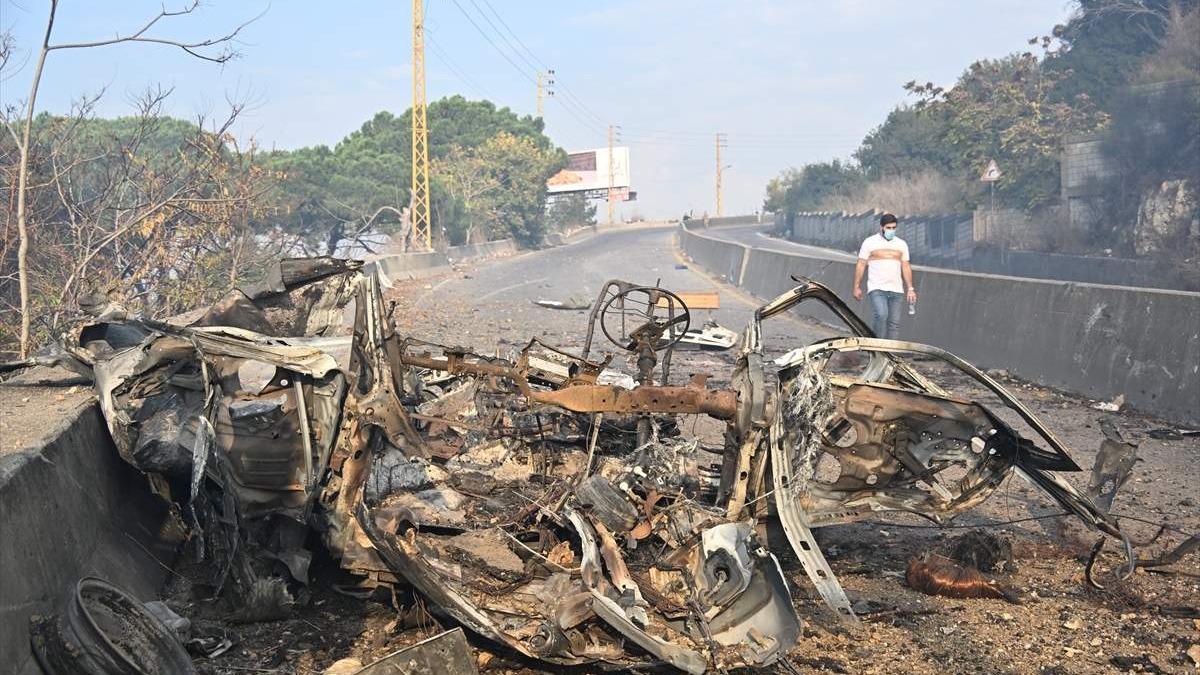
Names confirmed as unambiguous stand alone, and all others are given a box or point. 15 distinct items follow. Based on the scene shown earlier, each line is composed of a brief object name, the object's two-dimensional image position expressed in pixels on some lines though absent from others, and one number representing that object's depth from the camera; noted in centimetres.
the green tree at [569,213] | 8094
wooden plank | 1848
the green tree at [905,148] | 5334
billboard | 10506
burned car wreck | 442
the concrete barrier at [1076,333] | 936
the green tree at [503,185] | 6119
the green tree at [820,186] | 6731
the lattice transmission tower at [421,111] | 4012
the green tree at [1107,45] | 4066
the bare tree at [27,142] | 1057
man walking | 1213
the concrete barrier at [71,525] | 402
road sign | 3058
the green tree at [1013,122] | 3880
